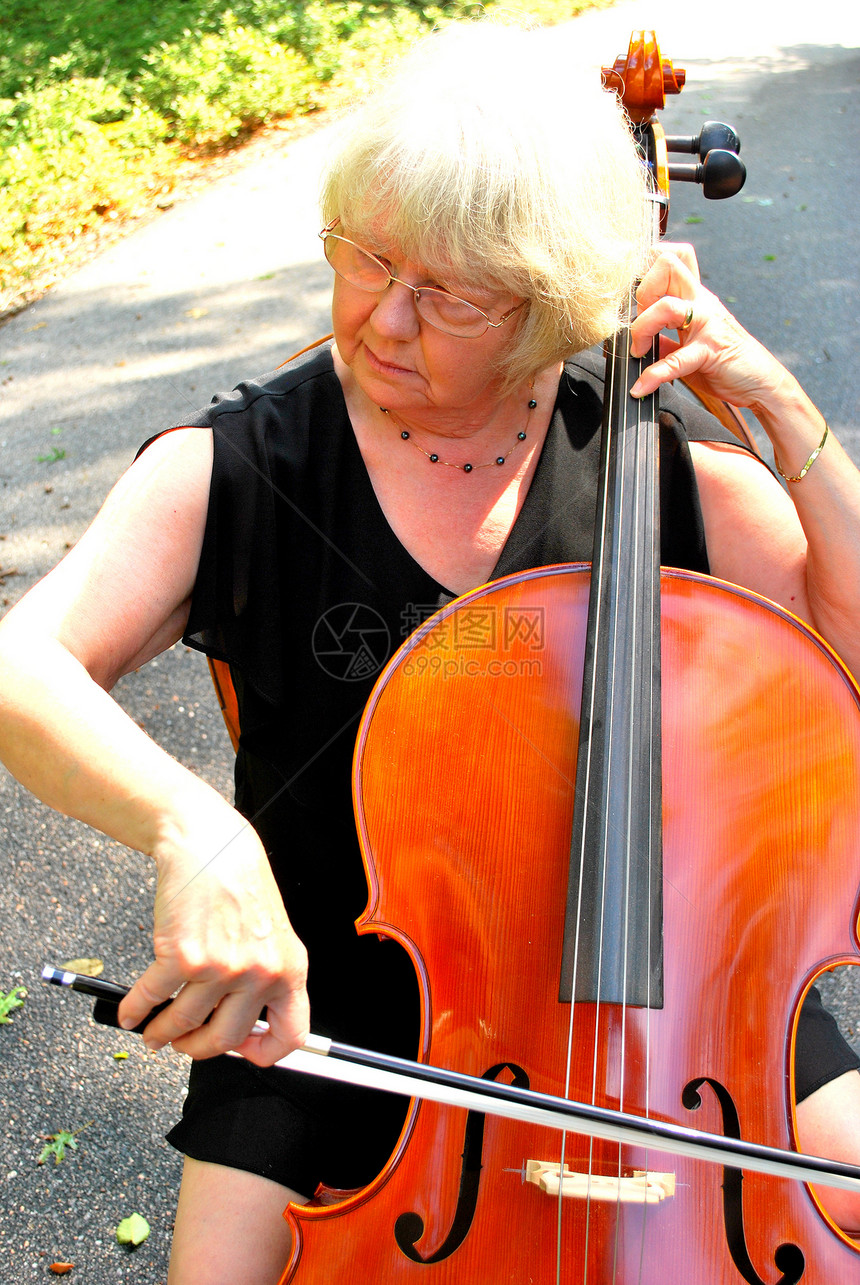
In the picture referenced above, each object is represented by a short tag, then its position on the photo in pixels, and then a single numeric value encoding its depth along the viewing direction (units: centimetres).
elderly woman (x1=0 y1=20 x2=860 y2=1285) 105
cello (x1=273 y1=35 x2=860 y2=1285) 98
